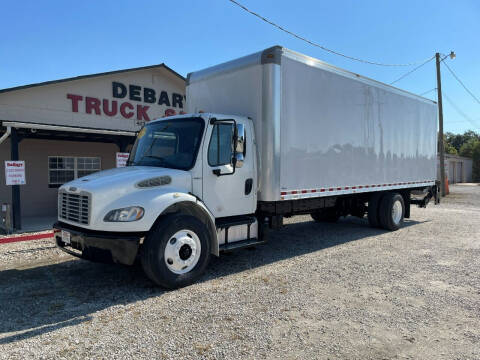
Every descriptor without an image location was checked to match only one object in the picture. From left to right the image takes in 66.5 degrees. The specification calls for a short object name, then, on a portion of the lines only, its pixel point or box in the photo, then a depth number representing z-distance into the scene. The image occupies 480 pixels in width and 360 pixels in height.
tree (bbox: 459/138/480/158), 46.47
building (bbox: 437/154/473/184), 39.20
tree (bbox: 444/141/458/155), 61.10
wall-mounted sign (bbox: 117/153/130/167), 10.02
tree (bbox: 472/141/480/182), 43.97
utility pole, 21.84
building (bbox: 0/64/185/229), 11.19
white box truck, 4.76
